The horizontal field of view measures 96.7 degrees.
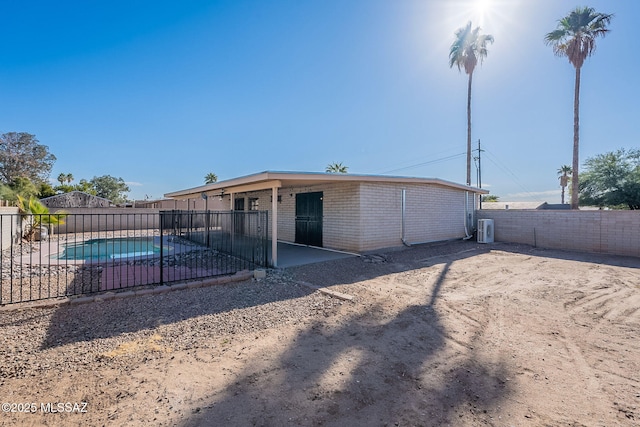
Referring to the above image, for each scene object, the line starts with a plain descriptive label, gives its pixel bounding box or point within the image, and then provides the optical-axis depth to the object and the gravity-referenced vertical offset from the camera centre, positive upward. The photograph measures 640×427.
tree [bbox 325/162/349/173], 36.12 +5.85
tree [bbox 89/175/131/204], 41.41 +3.65
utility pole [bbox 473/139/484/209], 27.90 +4.60
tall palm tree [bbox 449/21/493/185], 20.42 +11.77
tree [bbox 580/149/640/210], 15.86 +1.99
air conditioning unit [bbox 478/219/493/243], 12.93 -0.77
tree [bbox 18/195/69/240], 12.83 -0.34
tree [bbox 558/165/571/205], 42.39 +5.81
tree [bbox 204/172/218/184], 39.88 +4.97
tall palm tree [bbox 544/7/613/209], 14.70 +9.27
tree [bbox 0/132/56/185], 27.55 +5.46
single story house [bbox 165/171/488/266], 9.30 +0.18
